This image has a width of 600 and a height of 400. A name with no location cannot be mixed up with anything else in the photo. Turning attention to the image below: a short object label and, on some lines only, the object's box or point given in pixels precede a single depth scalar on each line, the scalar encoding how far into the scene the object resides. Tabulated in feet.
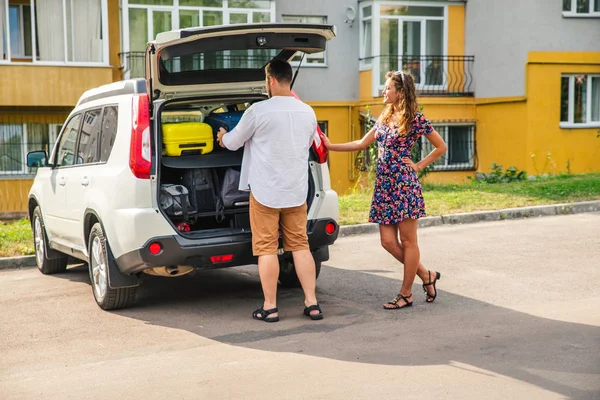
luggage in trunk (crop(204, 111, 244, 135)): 25.63
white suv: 22.89
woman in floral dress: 23.32
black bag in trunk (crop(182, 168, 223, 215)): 24.80
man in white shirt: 22.45
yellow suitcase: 24.12
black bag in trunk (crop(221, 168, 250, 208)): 24.59
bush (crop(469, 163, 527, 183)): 66.18
